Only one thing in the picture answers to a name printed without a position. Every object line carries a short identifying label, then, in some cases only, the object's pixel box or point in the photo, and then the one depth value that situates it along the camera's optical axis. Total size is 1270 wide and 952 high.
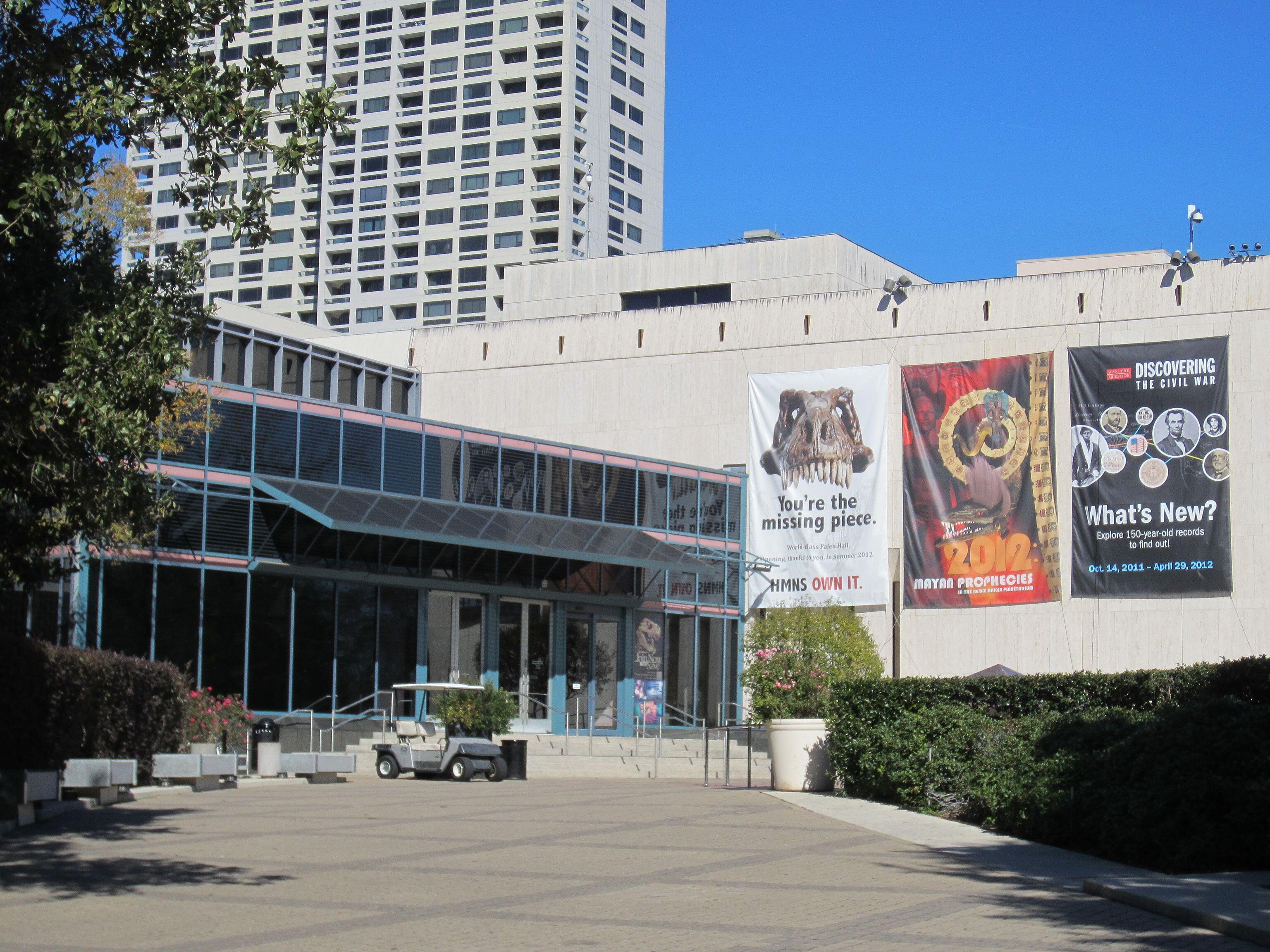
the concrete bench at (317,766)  24.44
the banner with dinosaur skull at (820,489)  43.38
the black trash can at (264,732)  26.23
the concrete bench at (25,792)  15.24
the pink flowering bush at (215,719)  24.30
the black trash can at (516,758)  27.25
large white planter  22.39
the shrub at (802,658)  30.34
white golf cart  26.03
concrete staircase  30.11
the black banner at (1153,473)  39.78
